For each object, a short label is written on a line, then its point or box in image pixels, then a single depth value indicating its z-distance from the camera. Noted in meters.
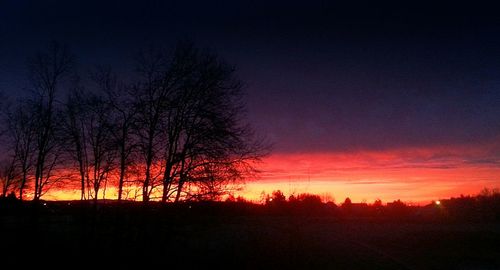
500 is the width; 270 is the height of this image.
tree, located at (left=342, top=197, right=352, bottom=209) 88.50
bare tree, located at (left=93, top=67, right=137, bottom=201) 23.19
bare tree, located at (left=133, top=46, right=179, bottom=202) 22.45
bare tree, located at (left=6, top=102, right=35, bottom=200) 36.72
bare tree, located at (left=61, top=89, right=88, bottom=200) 30.56
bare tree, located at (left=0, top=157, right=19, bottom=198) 42.24
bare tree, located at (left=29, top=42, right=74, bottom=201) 30.73
